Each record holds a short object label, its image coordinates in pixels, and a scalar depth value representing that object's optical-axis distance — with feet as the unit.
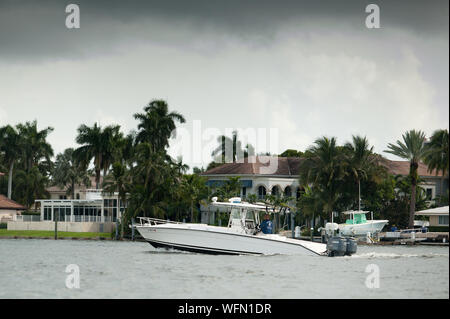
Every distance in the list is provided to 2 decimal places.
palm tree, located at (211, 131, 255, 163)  415.03
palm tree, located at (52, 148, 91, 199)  427.74
